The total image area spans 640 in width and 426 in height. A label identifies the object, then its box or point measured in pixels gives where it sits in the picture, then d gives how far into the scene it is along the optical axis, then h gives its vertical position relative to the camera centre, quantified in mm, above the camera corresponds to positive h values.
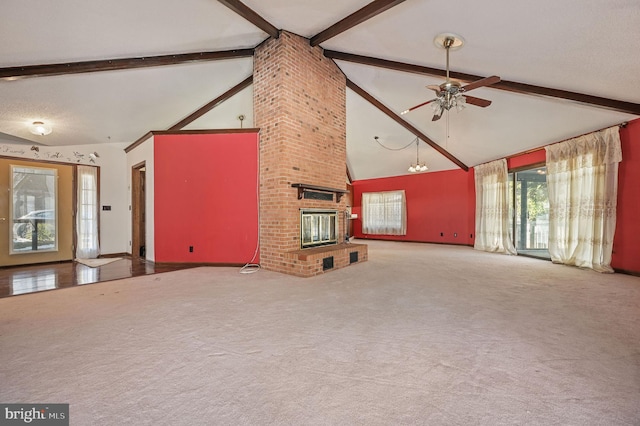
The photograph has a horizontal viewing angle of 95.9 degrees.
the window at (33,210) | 5223 +63
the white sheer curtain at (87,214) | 5914 -28
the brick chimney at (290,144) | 4355 +1113
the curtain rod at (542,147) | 4426 +1309
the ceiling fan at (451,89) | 3275 +1417
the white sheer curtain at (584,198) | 4477 +240
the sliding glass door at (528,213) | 6312 -24
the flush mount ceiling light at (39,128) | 4603 +1388
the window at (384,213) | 9773 -23
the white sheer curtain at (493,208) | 6766 +101
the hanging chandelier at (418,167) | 7744 +1244
